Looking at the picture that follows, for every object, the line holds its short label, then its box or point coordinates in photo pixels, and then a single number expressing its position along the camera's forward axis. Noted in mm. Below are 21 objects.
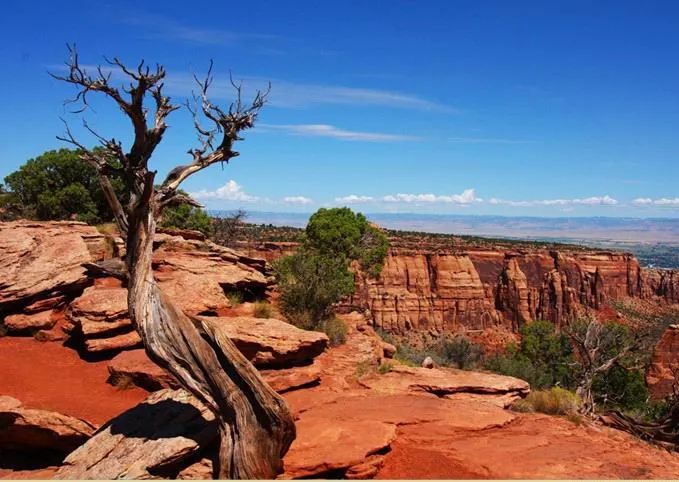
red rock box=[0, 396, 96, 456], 9961
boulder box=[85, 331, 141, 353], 14173
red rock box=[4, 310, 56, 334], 15352
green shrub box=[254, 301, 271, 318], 17719
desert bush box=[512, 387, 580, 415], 13790
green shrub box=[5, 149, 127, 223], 28562
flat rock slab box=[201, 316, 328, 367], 13430
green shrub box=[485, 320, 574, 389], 32250
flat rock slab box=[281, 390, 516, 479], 8766
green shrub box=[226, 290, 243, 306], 18156
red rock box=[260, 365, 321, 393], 12705
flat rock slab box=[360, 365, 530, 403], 13984
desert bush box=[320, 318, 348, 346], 17453
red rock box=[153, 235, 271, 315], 16578
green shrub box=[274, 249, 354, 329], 18859
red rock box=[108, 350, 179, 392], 12405
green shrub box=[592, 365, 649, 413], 31867
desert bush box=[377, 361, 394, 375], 15881
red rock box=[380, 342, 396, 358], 19188
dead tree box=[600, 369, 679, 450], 13992
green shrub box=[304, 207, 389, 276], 34219
